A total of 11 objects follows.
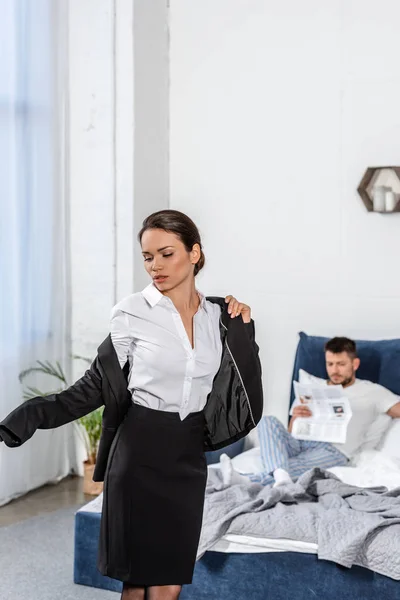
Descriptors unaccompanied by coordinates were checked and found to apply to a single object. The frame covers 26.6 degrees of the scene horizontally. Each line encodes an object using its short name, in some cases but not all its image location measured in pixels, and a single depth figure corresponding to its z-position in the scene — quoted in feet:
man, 11.75
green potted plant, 14.19
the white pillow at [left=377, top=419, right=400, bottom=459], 12.06
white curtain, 13.65
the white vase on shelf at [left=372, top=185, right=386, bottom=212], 13.84
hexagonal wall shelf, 13.74
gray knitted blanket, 8.92
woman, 7.18
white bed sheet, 9.27
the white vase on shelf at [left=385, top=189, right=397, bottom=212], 13.75
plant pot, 14.17
